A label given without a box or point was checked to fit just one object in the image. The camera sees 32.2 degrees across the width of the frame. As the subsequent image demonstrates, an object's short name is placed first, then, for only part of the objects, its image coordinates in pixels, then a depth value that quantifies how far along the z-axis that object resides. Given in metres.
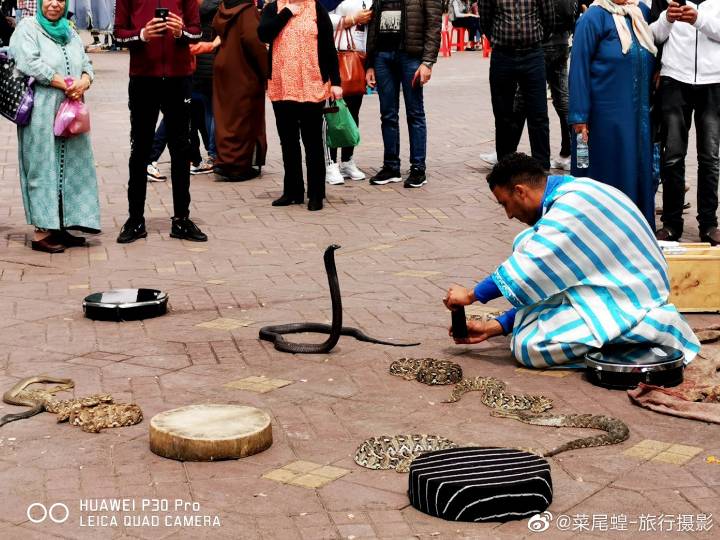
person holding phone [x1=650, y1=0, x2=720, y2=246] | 8.36
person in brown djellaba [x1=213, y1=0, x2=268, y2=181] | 11.61
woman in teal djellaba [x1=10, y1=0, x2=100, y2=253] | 8.41
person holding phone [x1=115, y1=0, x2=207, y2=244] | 8.73
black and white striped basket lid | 4.05
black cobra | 5.82
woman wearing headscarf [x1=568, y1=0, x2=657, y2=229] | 8.14
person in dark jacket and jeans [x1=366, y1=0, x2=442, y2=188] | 10.77
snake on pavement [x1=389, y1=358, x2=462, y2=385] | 5.64
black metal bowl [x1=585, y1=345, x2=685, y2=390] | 5.49
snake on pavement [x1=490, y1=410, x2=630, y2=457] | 4.80
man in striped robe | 5.69
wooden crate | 6.85
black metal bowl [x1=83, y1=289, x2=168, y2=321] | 6.80
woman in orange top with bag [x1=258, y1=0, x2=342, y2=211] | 10.08
